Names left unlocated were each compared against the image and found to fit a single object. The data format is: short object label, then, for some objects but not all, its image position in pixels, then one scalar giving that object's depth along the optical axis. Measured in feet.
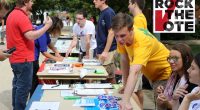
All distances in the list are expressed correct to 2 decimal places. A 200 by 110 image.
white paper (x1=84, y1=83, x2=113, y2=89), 14.26
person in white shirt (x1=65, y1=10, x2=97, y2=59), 23.68
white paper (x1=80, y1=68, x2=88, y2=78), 16.87
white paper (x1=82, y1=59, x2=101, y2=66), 19.80
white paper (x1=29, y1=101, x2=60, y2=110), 11.23
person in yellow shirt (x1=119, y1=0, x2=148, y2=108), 15.44
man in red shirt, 16.37
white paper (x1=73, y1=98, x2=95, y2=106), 11.71
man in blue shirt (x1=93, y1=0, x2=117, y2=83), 20.27
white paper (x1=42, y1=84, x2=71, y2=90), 13.99
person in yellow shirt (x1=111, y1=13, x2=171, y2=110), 10.89
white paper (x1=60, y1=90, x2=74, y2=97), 13.05
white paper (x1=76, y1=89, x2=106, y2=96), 13.16
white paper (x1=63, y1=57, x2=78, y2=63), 20.88
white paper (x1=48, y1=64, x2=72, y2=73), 17.42
